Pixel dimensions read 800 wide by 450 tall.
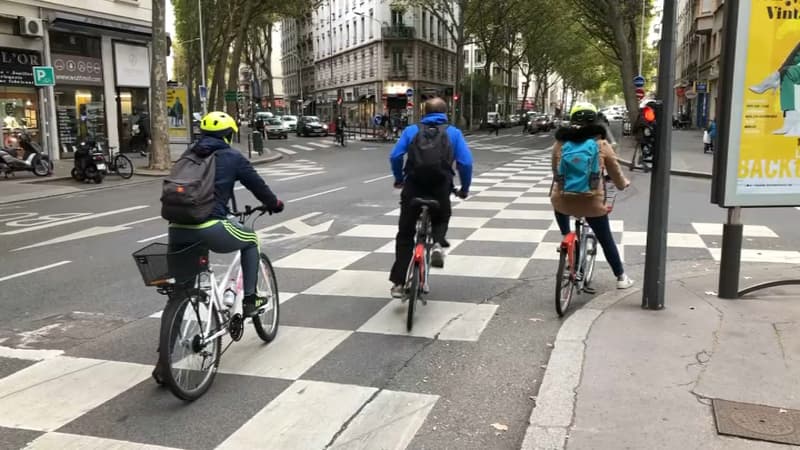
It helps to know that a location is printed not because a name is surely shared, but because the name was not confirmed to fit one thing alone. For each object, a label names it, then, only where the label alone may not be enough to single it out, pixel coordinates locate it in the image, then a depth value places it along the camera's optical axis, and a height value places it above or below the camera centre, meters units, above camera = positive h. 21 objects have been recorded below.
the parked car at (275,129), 45.00 -0.49
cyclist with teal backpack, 5.25 -0.39
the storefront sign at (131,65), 25.44 +2.23
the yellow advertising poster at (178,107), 23.20 +0.51
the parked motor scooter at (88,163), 17.05 -1.09
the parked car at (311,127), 46.47 -0.37
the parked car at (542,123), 54.16 -0.06
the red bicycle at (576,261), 5.24 -1.17
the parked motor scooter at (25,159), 17.27 -1.02
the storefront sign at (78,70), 22.86 +1.84
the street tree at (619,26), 29.12 +5.27
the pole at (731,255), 5.43 -1.09
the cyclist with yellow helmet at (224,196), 3.89 -0.47
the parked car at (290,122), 53.50 -0.02
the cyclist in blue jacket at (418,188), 5.23 -0.52
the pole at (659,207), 5.09 -0.67
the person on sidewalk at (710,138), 22.69 -0.56
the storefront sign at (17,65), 20.67 +1.78
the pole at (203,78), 32.04 +2.46
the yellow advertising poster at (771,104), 5.09 +0.15
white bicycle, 3.61 -1.13
